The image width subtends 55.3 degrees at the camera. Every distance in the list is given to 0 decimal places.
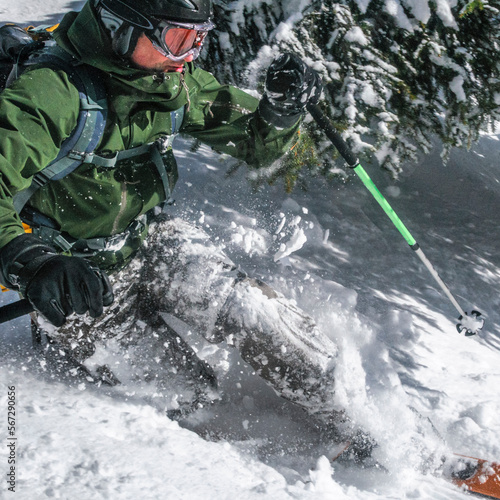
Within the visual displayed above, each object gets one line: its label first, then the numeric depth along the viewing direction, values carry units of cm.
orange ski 339
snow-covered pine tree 443
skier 200
